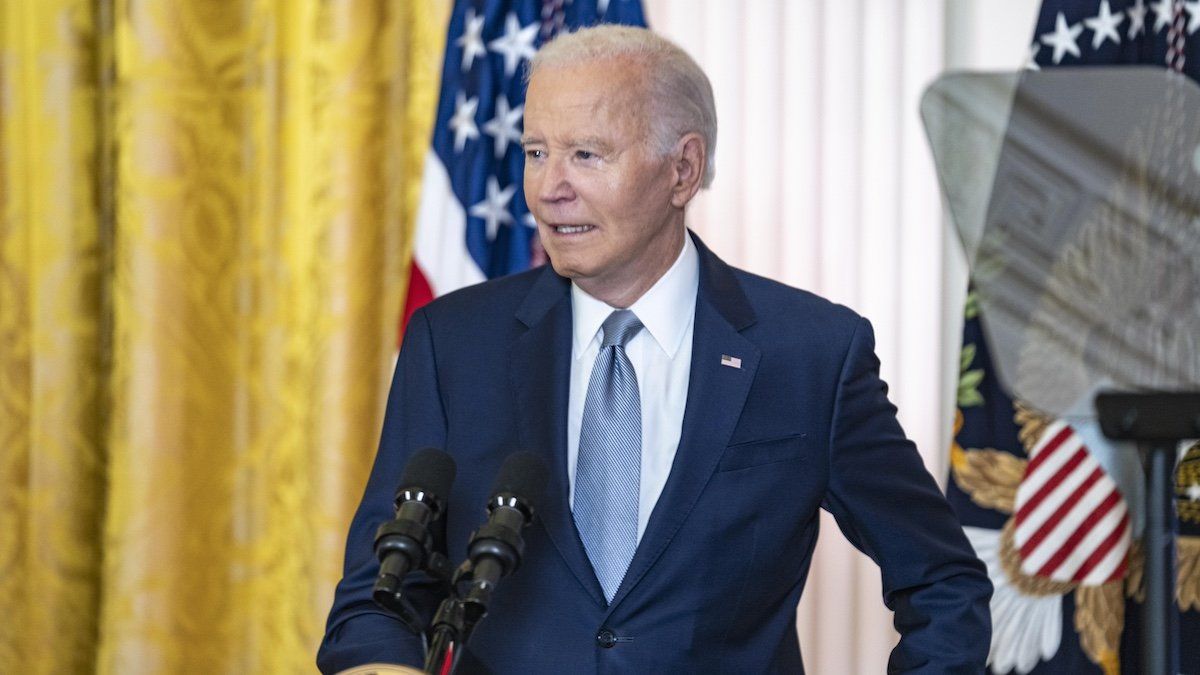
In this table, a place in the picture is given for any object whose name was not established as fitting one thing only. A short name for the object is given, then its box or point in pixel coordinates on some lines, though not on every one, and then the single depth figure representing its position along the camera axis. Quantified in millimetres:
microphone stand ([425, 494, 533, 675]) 4538
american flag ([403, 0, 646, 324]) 5900
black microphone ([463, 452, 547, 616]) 4543
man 4911
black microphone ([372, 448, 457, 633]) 4565
